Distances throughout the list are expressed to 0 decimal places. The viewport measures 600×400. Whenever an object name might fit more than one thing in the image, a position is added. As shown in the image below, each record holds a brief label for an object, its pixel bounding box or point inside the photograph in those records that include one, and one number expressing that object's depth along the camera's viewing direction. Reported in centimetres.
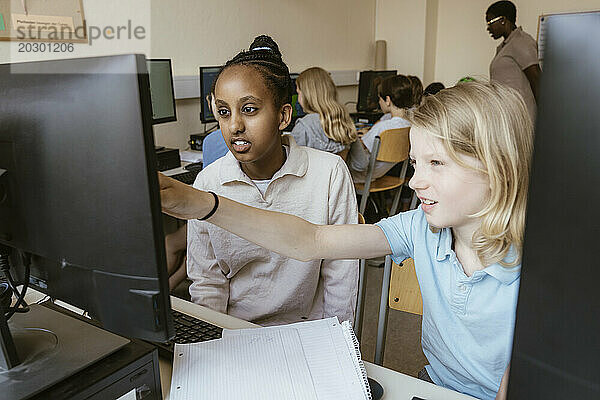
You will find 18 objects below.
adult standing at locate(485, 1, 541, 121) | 373
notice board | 206
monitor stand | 65
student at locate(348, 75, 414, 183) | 301
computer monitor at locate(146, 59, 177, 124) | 254
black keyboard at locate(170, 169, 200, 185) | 226
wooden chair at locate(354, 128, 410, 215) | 290
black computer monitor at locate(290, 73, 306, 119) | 337
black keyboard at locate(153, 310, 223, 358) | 84
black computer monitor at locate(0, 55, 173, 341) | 50
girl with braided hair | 122
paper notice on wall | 208
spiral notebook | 73
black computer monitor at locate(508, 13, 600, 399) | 30
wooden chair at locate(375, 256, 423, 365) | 112
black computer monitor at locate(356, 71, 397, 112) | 433
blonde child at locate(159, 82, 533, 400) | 81
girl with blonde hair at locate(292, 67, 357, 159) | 280
